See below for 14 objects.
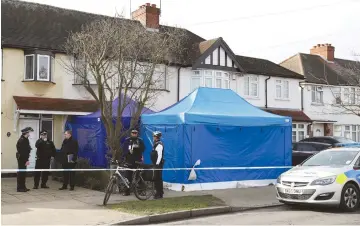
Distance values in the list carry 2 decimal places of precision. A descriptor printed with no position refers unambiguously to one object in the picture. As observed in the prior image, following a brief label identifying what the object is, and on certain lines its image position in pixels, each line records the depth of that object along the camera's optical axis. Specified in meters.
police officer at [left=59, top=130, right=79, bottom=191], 13.72
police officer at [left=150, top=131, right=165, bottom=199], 11.81
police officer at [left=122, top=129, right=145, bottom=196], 12.43
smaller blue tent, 15.54
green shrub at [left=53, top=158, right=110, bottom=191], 13.45
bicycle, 11.56
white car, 10.12
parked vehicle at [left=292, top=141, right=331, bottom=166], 19.62
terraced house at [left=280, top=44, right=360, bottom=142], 29.61
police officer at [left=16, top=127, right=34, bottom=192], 12.87
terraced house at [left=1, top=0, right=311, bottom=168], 18.22
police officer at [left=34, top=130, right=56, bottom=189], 13.58
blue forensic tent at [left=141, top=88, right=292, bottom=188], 13.52
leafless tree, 13.68
